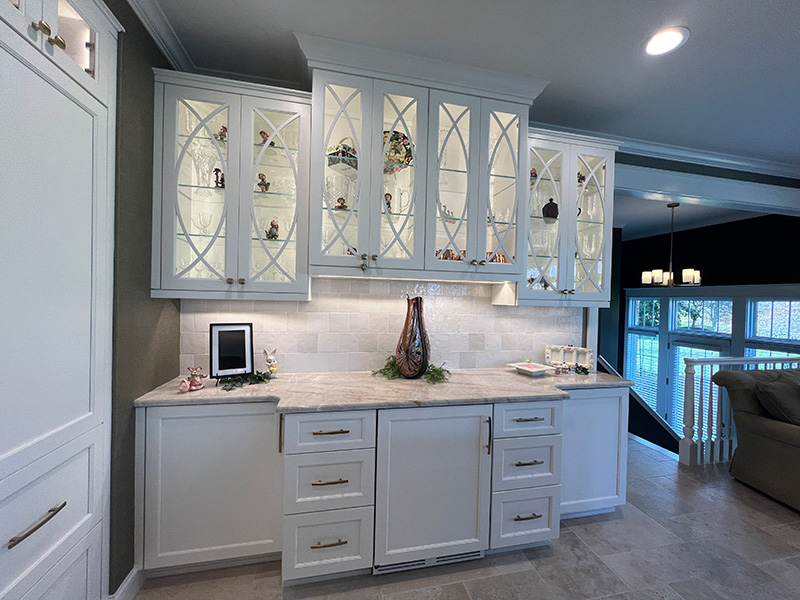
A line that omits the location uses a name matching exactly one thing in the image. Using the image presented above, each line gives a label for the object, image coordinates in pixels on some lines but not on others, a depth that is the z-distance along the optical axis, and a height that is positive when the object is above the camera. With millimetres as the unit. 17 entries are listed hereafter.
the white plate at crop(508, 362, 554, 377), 2441 -467
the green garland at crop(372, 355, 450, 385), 2238 -473
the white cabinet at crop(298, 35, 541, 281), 2010 +776
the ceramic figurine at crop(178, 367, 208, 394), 1882 -471
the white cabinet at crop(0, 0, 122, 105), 1099 +884
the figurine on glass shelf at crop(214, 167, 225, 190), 2004 +630
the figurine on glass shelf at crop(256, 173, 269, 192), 2049 +633
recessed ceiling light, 1765 +1318
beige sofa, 2625 -945
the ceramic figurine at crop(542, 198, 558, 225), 2484 +614
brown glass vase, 2260 -299
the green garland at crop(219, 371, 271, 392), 2008 -485
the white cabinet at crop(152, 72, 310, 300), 1921 +571
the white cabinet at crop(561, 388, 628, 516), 2334 -977
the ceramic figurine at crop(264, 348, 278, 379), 2207 -421
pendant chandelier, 4926 +372
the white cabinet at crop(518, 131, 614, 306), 2459 +556
